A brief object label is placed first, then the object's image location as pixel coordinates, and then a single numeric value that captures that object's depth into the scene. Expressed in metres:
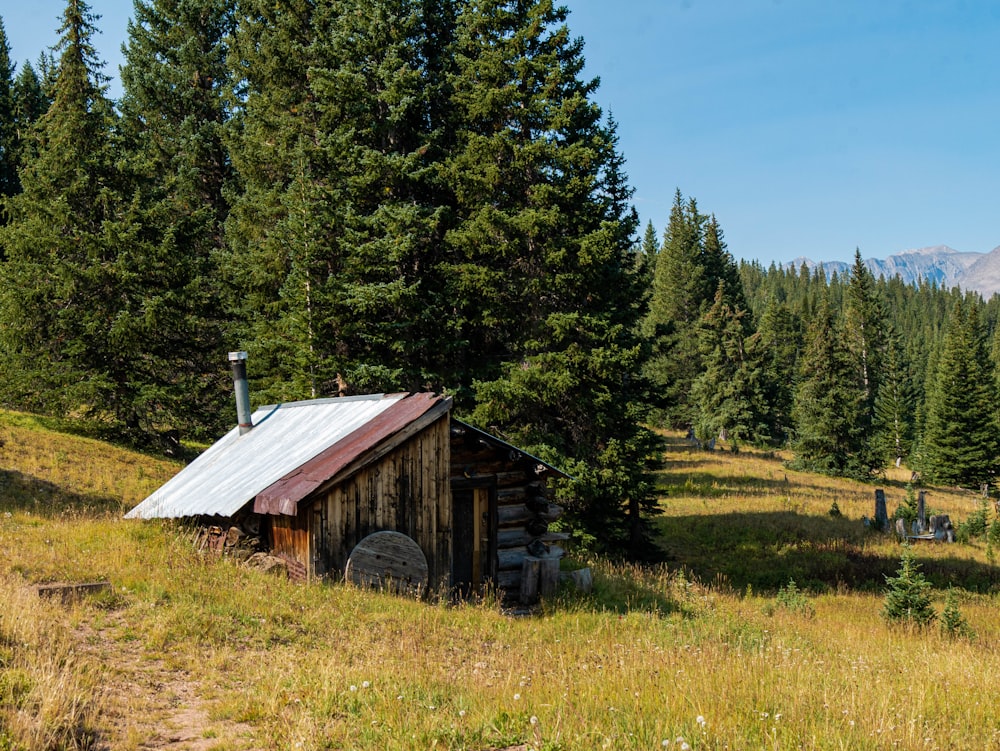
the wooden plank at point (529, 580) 14.69
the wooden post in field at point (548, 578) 14.95
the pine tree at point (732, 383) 58.47
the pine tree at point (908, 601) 15.48
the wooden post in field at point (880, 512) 29.69
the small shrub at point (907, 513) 30.01
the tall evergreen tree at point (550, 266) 22.03
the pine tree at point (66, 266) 27.02
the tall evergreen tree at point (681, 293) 64.75
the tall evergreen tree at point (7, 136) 50.28
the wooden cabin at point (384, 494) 12.38
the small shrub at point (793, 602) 17.37
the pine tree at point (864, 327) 74.97
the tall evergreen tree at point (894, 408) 74.42
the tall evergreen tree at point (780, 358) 63.94
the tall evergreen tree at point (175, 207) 28.05
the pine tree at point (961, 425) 56.19
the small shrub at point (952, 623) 14.61
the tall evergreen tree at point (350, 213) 24.58
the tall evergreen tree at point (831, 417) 50.22
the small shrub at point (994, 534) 28.59
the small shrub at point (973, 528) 29.72
